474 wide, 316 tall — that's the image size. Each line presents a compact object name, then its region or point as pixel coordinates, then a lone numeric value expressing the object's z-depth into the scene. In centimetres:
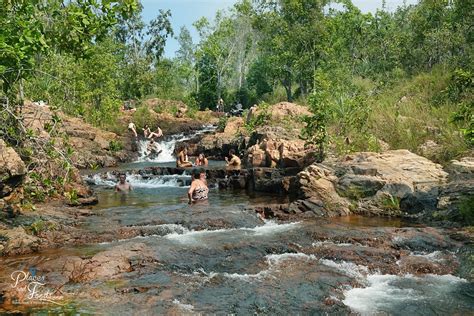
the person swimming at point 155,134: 2929
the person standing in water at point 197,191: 1380
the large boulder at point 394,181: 1232
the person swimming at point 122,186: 1670
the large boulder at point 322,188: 1259
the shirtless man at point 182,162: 2105
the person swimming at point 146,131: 2961
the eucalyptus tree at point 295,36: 3209
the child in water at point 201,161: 2233
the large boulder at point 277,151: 1785
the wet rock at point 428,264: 809
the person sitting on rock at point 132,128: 2985
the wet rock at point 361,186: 1290
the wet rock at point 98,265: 740
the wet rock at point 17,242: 868
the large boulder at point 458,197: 1067
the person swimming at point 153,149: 2752
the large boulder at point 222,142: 2588
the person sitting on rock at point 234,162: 2048
